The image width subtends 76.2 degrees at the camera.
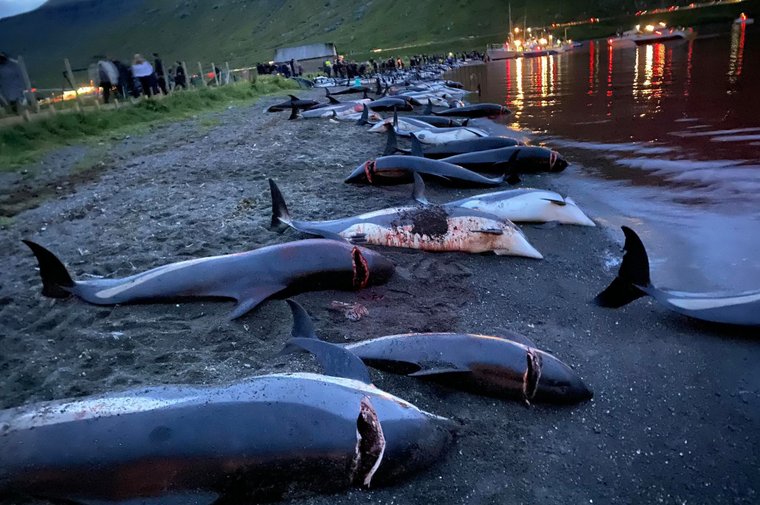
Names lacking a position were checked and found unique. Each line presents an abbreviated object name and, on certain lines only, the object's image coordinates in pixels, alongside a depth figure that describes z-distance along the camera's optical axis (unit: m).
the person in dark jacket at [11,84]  15.87
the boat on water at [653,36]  64.56
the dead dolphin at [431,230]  6.04
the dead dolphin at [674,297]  4.18
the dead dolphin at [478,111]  17.91
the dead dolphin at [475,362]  3.44
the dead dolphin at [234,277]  4.68
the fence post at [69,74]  19.03
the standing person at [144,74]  21.03
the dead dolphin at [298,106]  20.57
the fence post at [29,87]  15.56
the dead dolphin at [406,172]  8.45
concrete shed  68.25
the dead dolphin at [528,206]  7.00
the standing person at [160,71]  25.95
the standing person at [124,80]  21.55
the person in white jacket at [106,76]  20.20
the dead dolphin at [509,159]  9.53
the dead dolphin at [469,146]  10.72
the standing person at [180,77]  30.21
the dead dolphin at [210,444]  2.34
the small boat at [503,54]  69.00
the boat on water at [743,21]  71.22
